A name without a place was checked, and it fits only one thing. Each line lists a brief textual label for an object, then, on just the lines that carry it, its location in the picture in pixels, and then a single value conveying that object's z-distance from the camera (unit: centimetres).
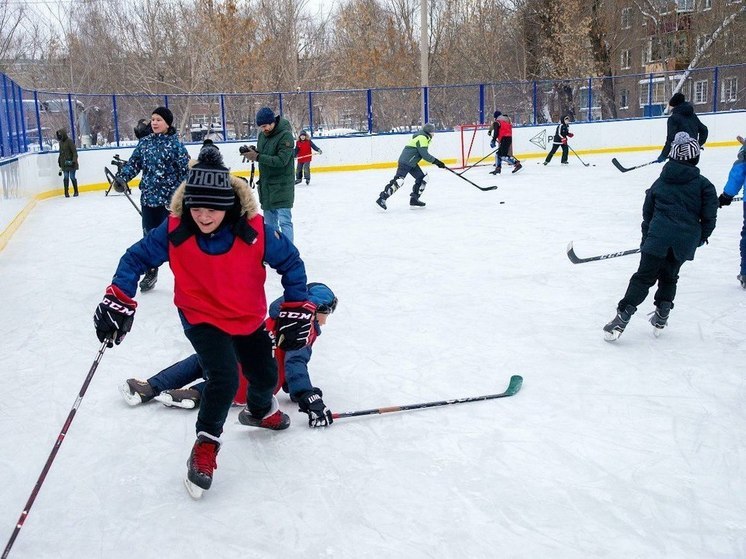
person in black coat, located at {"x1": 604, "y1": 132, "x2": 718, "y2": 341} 385
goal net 1669
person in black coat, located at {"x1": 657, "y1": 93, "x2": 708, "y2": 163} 884
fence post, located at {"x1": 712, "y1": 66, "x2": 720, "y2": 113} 1858
